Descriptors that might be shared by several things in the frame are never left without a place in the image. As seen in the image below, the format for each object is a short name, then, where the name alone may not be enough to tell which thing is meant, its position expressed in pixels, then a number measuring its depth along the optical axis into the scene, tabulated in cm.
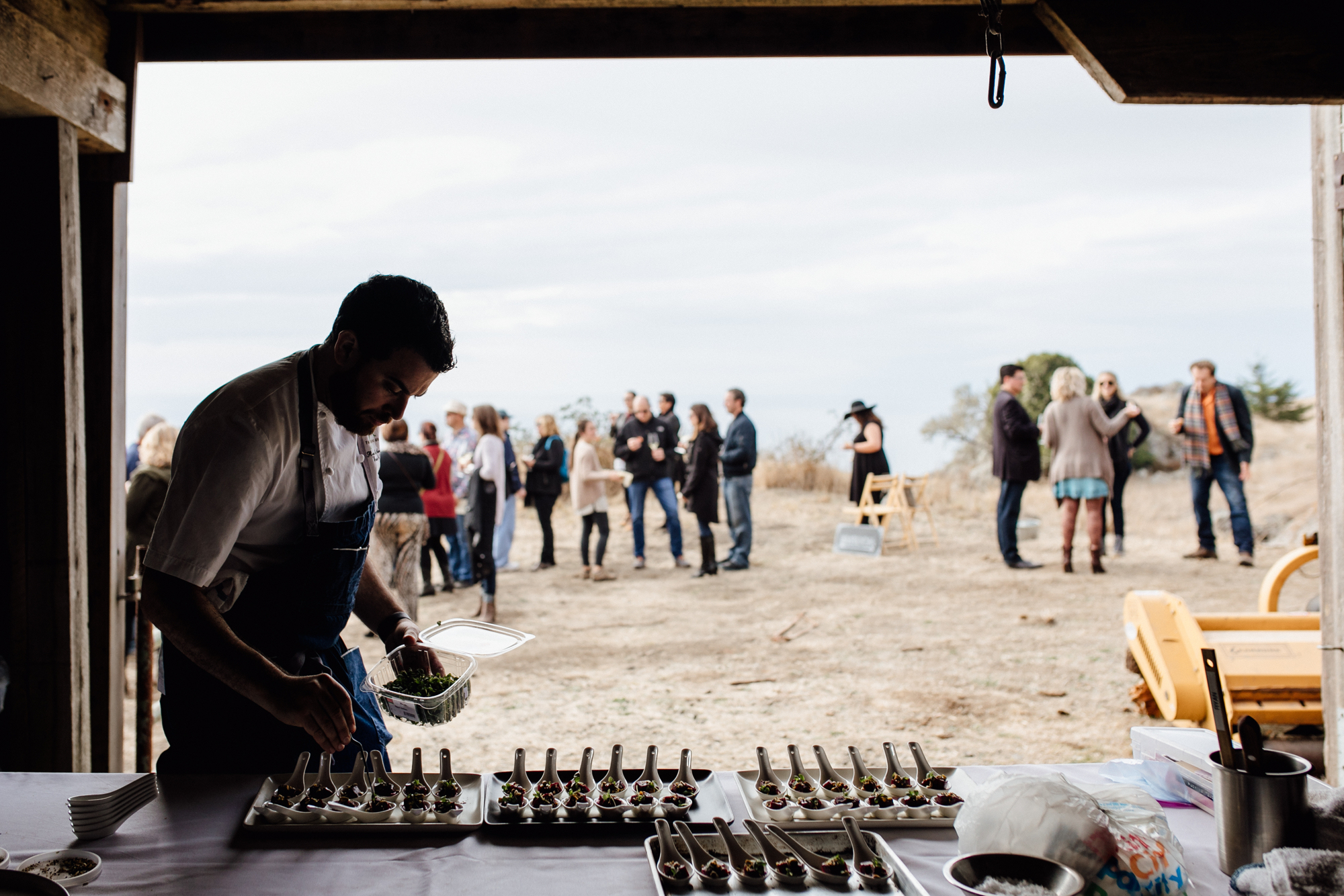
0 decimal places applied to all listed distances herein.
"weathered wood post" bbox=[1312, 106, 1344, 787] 251
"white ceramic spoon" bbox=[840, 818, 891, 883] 126
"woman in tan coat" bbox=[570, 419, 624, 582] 857
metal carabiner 186
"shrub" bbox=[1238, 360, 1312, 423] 1766
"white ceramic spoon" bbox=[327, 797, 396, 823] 143
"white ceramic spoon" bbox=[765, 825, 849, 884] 124
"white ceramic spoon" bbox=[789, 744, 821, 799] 155
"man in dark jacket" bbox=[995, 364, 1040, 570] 781
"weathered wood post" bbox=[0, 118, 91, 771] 246
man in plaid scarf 723
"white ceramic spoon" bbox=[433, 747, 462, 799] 153
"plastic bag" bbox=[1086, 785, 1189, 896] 115
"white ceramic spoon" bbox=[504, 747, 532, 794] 158
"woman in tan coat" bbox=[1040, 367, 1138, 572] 750
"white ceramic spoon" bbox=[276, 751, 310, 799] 152
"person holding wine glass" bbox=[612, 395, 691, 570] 862
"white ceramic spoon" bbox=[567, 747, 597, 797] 156
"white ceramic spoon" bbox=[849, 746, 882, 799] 157
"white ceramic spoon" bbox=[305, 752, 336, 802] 151
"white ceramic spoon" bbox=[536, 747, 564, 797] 156
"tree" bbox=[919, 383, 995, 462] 1750
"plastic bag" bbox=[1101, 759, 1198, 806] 158
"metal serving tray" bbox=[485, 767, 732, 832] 144
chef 154
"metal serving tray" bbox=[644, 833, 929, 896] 124
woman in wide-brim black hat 934
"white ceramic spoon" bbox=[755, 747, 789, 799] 155
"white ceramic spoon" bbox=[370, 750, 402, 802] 153
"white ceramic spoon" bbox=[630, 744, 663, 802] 157
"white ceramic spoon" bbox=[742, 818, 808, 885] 124
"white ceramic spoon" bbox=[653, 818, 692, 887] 126
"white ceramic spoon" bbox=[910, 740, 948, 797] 154
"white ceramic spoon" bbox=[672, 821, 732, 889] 125
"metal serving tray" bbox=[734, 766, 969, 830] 143
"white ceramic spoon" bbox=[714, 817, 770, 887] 125
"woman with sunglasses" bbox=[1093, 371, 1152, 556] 819
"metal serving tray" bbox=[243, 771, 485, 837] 141
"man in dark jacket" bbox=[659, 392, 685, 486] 895
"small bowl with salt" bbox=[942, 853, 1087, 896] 109
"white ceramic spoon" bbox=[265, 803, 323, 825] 142
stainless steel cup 123
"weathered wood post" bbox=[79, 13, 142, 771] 273
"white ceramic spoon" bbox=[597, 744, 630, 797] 156
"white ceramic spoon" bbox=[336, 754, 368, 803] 152
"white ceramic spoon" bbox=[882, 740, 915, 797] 158
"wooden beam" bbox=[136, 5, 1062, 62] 269
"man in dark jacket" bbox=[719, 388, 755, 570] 859
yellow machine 347
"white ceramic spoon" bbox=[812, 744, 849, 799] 154
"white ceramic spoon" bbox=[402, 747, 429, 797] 154
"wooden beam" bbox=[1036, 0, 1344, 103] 207
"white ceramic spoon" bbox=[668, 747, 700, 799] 156
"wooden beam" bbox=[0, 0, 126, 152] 221
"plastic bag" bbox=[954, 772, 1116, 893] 115
